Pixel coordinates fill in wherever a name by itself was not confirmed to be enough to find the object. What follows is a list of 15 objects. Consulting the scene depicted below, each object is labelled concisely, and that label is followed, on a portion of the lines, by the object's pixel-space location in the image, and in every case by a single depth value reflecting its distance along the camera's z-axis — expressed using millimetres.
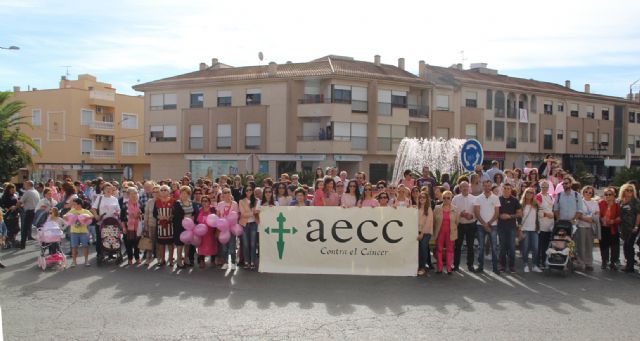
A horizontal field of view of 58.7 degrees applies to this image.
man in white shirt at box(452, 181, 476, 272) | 11109
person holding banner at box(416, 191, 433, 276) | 10695
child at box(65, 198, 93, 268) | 11703
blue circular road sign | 14148
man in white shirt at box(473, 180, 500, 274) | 10953
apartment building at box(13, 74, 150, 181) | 54844
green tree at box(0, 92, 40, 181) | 36688
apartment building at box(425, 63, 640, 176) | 49000
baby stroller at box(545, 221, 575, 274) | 10359
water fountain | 27609
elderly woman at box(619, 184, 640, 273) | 10977
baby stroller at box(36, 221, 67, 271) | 11125
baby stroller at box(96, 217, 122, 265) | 11664
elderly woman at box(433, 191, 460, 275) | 10719
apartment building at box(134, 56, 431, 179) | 43062
